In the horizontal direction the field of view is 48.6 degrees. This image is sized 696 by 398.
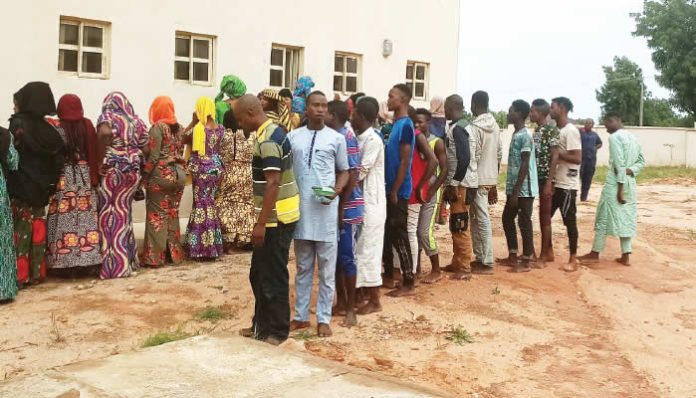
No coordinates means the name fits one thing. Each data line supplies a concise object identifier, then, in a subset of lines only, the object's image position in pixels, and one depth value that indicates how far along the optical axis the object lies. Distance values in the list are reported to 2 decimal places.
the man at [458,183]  7.51
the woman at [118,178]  7.20
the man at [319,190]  5.52
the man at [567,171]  8.55
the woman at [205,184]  8.12
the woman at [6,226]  6.27
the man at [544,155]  8.40
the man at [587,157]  15.02
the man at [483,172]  7.83
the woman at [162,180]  7.69
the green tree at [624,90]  52.38
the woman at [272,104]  6.50
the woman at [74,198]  7.04
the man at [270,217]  5.13
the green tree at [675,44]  36.72
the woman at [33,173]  6.67
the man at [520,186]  8.09
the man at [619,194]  8.93
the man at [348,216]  5.85
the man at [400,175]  6.41
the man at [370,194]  6.11
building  8.82
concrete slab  3.83
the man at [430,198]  7.13
